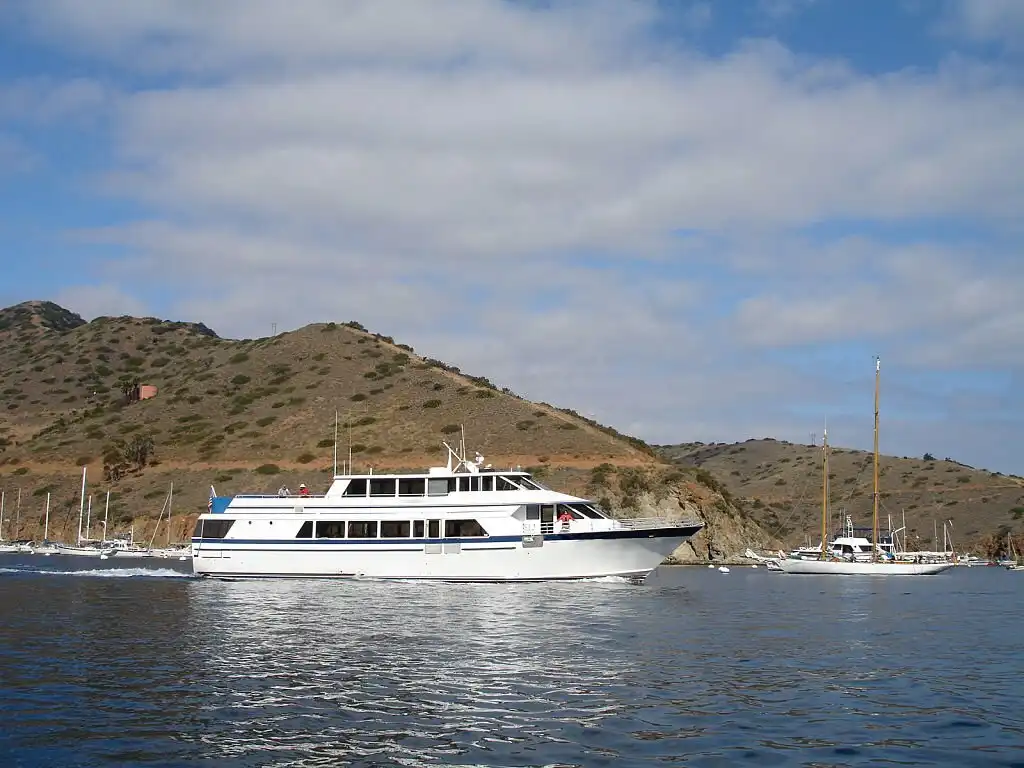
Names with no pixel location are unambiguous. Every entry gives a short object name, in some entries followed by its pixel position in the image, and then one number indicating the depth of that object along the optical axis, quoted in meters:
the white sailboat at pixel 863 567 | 68.44
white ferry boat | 45.28
